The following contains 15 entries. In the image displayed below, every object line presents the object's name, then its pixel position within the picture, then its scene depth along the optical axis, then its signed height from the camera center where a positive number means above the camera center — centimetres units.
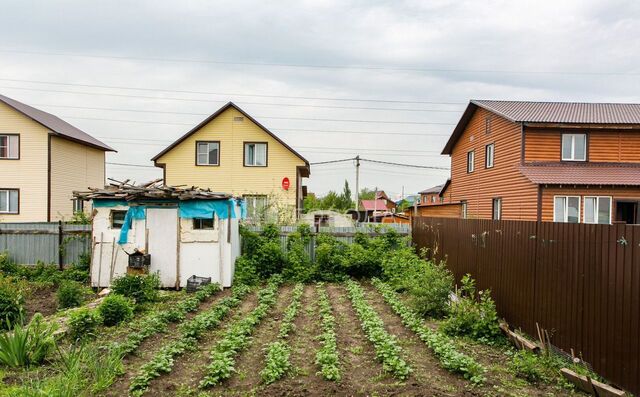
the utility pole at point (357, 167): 3543 +206
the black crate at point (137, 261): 1223 -178
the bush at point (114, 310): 852 -216
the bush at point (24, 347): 613 -207
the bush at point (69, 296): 1012 -224
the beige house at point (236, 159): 2445 +175
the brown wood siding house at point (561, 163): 1820 +146
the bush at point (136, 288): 1048 -215
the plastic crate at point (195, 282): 1214 -229
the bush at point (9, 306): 834 -207
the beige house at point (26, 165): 2231 +118
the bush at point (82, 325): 751 -213
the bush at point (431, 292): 908 -189
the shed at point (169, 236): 1257 -115
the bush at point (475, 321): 759 -204
